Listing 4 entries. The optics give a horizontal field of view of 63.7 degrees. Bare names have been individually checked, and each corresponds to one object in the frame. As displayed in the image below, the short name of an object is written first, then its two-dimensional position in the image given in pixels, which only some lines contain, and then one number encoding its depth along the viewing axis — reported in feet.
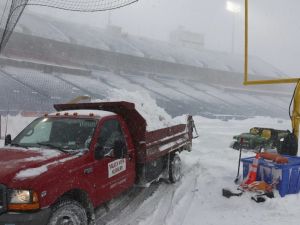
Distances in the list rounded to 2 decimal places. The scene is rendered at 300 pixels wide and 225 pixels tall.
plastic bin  14.43
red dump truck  8.71
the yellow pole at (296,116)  17.56
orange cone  15.24
